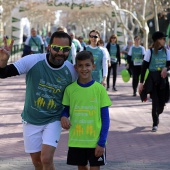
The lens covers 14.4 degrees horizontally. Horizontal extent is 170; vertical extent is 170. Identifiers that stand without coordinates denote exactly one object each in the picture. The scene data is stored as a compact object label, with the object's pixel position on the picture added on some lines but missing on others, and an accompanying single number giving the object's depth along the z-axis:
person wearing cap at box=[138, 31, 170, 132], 11.47
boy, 6.33
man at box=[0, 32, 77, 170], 6.46
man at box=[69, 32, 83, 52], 20.78
